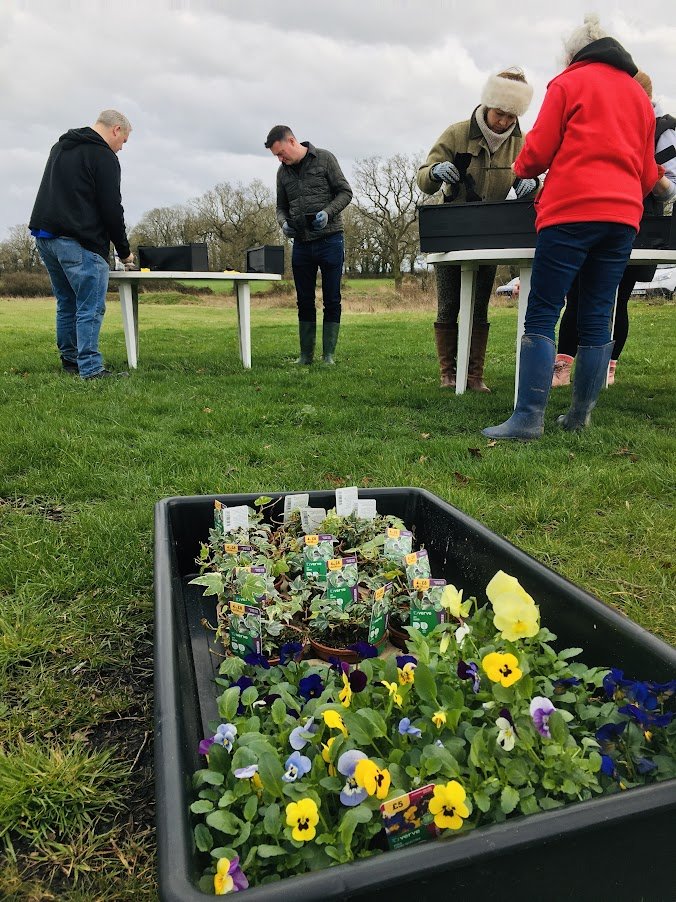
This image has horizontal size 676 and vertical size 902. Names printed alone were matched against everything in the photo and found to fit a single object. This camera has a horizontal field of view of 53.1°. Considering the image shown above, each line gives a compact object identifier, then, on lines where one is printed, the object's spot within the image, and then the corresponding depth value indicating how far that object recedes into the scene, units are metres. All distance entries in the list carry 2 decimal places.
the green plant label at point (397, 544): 1.75
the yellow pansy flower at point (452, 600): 1.20
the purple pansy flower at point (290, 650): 1.36
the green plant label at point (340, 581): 1.58
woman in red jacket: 2.90
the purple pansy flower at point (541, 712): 0.95
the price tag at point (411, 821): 0.85
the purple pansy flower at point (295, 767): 0.93
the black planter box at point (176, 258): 6.05
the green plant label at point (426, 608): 1.49
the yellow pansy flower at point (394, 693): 1.04
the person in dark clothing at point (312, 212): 5.66
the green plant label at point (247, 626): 1.46
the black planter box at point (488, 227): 3.58
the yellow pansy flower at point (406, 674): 1.10
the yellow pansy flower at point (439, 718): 0.99
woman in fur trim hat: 3.91
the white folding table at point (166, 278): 5.58
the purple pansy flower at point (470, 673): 1.07
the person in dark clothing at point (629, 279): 3.67
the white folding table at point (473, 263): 3.49
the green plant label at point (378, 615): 1.49
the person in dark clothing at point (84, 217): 4.92
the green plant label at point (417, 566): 1.61
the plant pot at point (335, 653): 1.51
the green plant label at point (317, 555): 1.67
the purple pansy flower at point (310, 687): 1.17
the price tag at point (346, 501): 1.93
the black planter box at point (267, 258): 6.38
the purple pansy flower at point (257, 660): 1.30
